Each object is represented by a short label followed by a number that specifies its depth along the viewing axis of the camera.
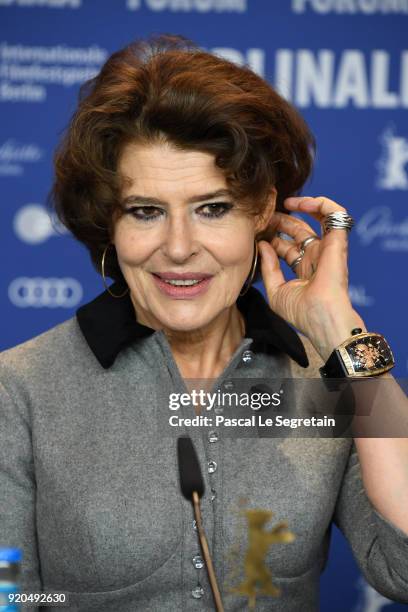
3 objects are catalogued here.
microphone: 3.18
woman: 3.42
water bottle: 3.12
